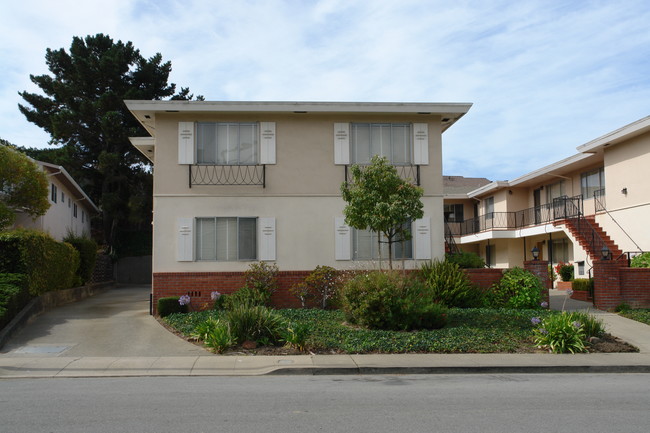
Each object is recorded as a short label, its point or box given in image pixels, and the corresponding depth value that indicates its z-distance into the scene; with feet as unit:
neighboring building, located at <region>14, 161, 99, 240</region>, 86.25
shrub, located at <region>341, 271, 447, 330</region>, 46.55
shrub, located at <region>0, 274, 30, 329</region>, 46.75
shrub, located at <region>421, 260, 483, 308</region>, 56.54
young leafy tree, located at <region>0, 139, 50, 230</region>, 64.75
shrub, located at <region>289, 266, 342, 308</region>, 57.72
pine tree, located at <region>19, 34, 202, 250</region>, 113.09
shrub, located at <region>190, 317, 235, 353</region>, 42.34
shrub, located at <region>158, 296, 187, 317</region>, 55.01
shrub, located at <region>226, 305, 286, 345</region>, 43.86
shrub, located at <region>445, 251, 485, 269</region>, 60.80
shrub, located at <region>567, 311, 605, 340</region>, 45.75
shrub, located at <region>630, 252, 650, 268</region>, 64.23
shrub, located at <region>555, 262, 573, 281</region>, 87.66
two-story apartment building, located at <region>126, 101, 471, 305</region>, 59.47
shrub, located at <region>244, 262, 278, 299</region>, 58.05
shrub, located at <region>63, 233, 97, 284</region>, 78.33
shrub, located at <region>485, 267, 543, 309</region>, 56.90
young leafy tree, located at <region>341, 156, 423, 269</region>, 51.08
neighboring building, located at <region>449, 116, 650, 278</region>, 72.69
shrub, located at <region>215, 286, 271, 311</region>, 55.88
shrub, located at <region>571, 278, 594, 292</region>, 67.36
